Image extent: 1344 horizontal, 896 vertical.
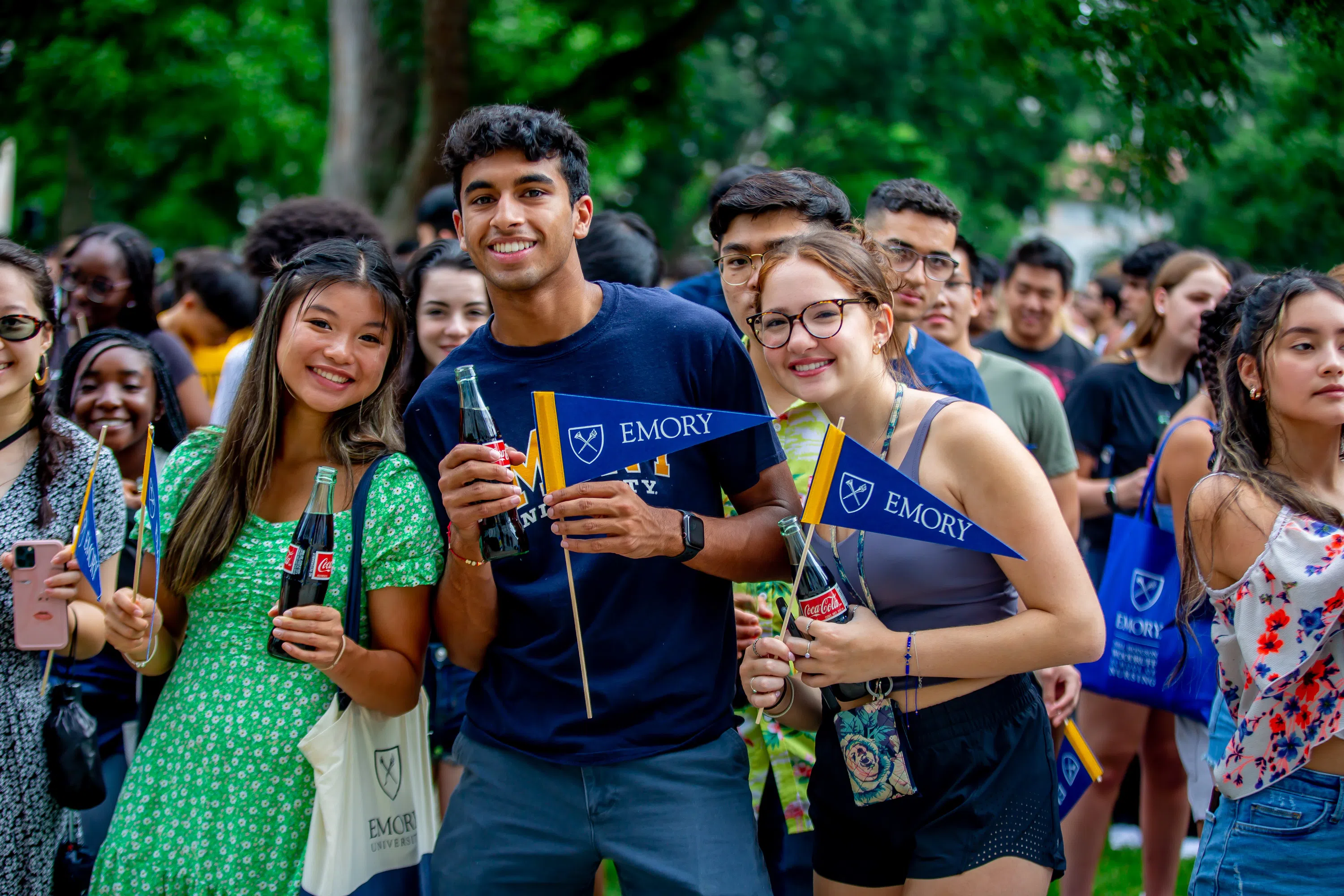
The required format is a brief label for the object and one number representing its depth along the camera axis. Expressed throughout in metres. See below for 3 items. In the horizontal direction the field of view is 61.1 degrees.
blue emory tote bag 3.99
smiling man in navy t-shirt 2.81
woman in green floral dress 2.84
